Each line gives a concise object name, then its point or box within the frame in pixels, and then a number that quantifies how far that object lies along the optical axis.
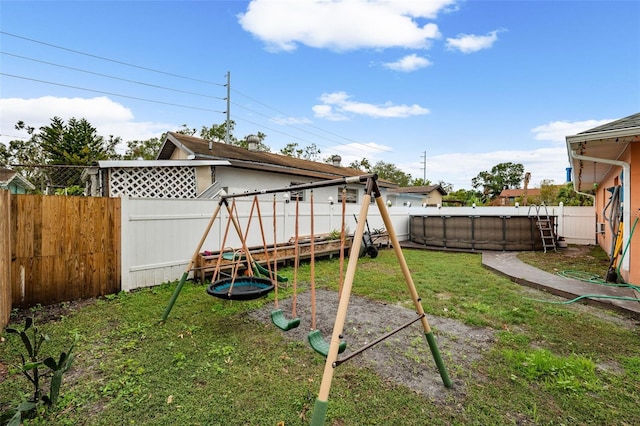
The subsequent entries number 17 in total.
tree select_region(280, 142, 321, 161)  30.41
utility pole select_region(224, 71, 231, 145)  20.39
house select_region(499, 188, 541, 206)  39.38
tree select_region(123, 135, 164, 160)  25.42
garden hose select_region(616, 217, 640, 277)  4.49
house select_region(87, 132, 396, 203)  7.39
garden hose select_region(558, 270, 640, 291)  4.63
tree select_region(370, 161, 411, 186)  44.00
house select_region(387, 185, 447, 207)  22.02
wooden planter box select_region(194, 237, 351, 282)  5.39
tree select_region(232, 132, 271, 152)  27.22
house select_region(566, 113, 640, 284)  4.20
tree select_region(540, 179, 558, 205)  22.47
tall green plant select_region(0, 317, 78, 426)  1.42
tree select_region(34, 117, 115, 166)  20.09
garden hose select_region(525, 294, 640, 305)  4.01
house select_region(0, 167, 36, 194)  13.95
